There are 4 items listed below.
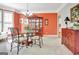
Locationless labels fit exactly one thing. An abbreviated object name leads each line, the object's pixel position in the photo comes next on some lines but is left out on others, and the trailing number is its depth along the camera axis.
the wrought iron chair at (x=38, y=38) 1.36
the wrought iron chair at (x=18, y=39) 1.31
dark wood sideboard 1.27
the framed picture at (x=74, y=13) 1.41
